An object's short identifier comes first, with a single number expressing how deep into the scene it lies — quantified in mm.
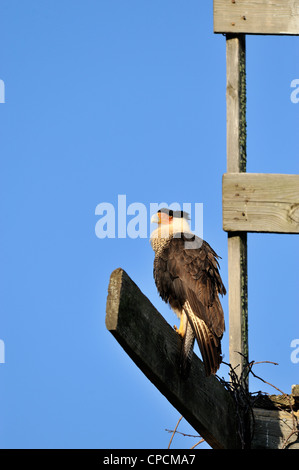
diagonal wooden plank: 6680
